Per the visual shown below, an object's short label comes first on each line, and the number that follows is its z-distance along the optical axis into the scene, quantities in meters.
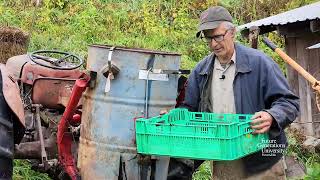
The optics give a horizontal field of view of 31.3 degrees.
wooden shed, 9.64
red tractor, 5.34
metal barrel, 4.22
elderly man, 3.89
